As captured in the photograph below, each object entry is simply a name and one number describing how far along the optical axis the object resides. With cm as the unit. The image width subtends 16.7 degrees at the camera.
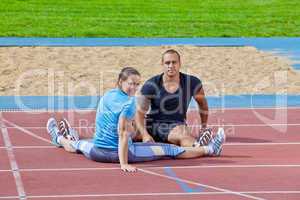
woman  1105
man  1213
